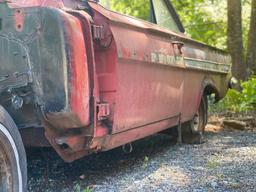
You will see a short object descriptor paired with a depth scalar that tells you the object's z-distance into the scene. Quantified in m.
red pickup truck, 2.55
